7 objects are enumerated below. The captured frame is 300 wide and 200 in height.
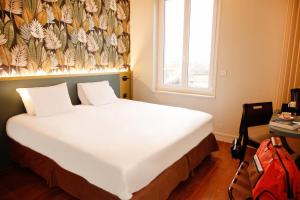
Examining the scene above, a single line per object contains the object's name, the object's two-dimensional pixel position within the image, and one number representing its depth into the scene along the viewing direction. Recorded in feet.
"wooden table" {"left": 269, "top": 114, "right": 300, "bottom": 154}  5.36
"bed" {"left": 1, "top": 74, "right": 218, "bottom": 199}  4.92
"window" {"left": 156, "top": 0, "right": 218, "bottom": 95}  11.11
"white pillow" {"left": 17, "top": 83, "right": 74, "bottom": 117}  8.05
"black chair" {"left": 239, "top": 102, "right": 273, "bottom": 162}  7.48
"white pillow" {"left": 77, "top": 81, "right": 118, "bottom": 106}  10.32
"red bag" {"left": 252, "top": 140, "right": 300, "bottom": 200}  4.75
